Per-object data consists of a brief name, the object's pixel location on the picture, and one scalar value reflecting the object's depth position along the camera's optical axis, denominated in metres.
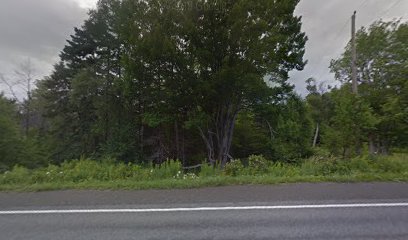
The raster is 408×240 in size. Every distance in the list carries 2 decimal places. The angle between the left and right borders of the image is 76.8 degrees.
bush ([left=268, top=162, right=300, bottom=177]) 6.76
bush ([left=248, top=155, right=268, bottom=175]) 7.38
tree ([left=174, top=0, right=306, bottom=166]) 15.18
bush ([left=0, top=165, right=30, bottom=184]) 6.79
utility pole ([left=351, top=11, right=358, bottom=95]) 14.80
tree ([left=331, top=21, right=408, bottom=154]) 11.39
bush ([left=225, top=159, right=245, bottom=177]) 7.21
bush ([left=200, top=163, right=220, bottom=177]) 7.14
